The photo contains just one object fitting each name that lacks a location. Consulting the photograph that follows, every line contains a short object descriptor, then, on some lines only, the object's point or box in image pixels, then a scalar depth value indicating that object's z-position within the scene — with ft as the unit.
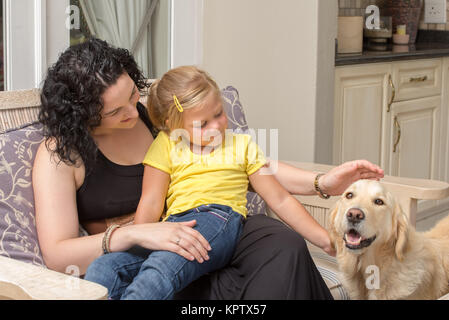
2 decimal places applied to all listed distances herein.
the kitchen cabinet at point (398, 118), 10.55
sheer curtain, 8.45
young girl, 5.43
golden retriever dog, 4.71
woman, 4.90
